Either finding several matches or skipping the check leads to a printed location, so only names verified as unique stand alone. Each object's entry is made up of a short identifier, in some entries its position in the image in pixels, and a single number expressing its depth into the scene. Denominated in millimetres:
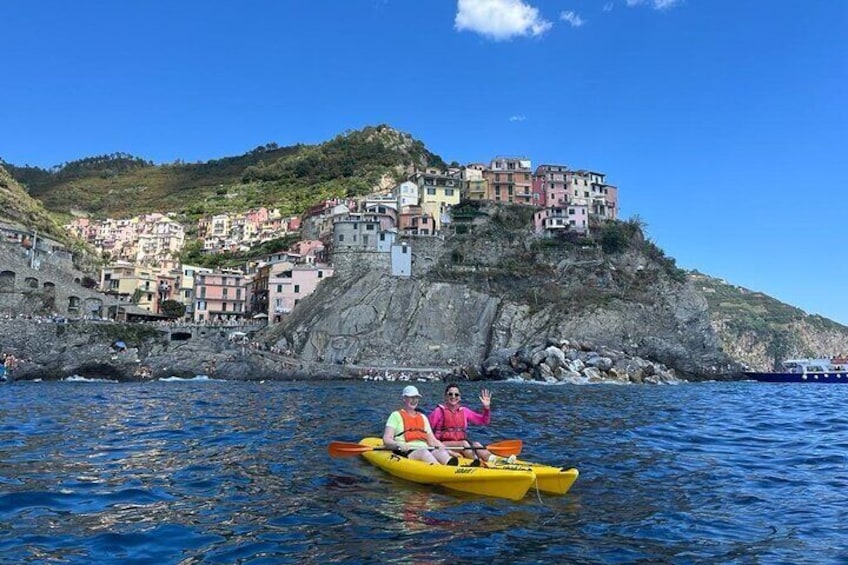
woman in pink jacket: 12289
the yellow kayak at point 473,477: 9438
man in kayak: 11828
